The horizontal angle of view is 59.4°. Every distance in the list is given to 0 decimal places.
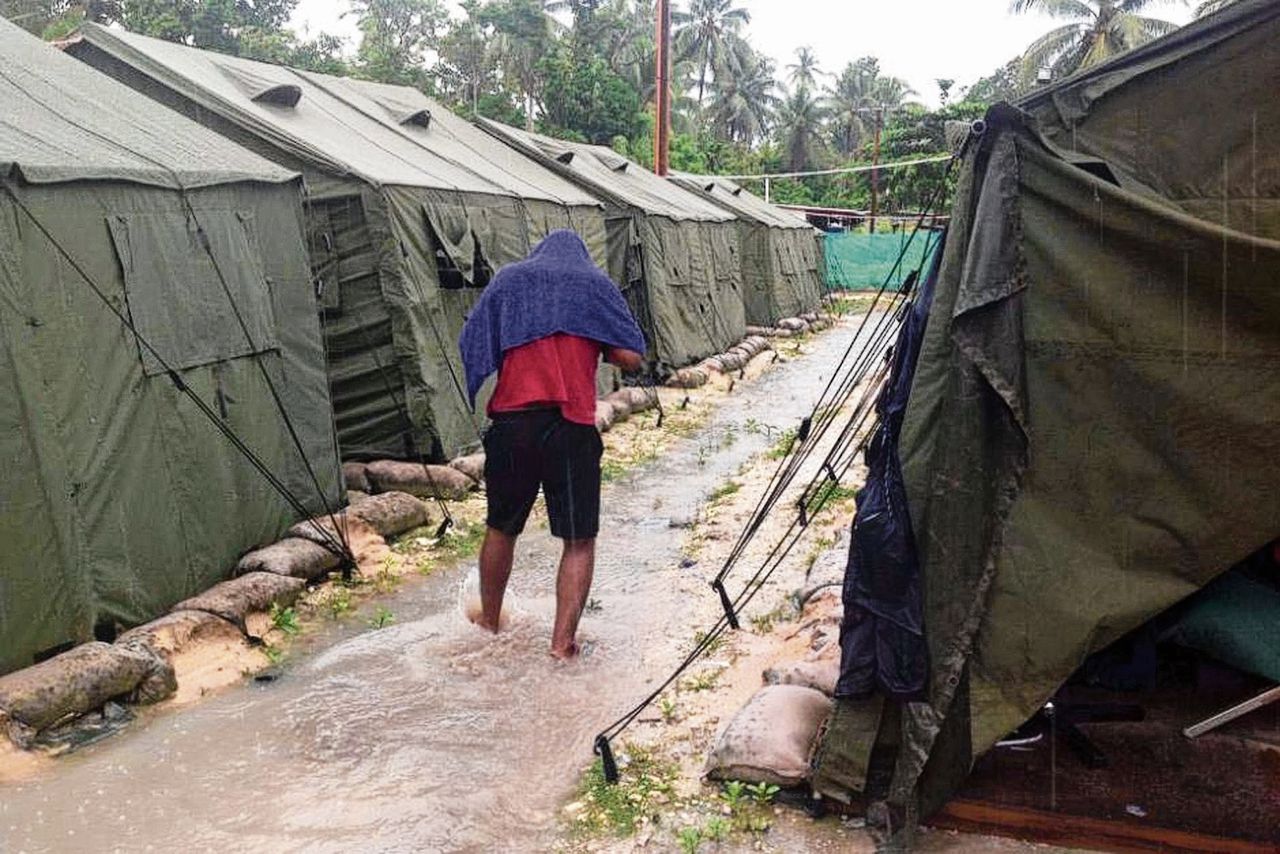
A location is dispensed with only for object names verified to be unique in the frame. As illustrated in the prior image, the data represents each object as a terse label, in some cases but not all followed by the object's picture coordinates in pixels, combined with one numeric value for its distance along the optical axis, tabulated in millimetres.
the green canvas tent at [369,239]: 8352
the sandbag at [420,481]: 8242
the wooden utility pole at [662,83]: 19516
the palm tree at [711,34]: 53500
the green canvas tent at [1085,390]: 3232
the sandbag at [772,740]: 3742
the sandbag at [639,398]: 12234
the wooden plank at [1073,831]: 3301
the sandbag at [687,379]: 14727
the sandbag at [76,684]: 4238
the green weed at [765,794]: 3707
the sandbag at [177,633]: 4922
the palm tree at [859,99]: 57312
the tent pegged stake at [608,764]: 3979
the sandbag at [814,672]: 4270
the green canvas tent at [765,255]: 22141
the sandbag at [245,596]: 5422
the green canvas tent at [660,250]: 14648
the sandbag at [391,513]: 7141
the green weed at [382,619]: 5803
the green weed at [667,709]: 4508
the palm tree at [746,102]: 55625
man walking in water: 4953
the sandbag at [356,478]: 8320
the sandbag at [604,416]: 10828
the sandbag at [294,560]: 6066
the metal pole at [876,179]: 37806
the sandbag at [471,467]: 8523
